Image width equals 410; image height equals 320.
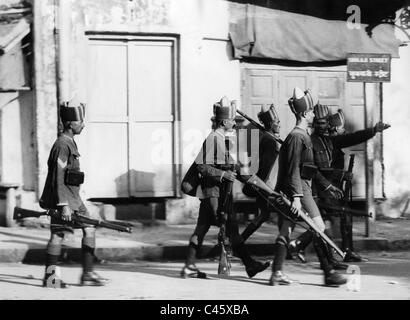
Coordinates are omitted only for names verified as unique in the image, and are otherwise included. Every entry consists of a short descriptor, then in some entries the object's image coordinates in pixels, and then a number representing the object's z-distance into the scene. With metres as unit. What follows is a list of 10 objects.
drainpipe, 14.33
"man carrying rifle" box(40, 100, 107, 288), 9.84
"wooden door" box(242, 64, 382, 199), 15.45
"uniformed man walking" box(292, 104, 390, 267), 11.52
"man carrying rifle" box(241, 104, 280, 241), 12.30
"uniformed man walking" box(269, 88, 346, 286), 9.94
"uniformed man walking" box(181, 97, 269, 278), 10.53
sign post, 13.29
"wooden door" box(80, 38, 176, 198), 14.68
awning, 15.20
